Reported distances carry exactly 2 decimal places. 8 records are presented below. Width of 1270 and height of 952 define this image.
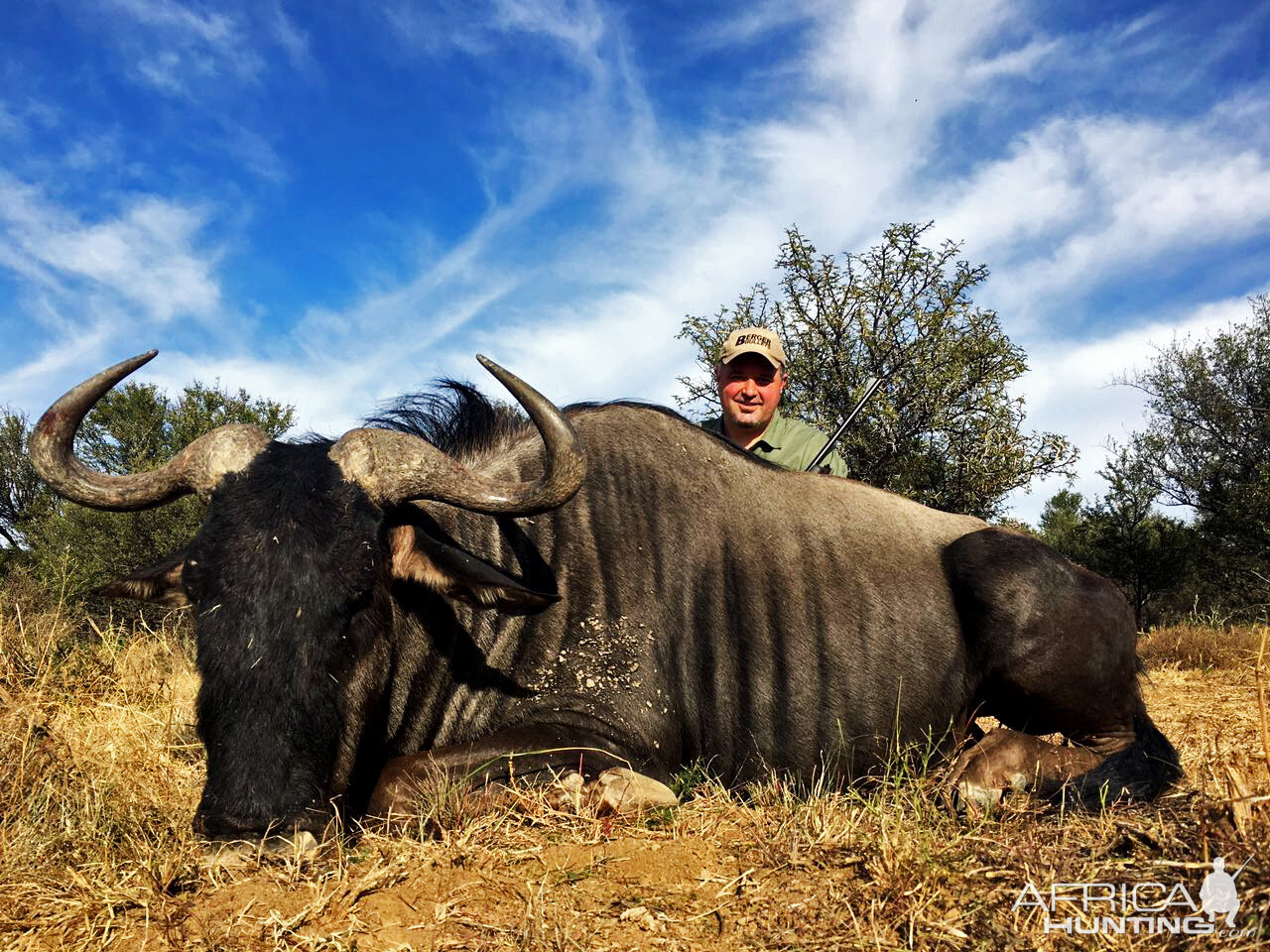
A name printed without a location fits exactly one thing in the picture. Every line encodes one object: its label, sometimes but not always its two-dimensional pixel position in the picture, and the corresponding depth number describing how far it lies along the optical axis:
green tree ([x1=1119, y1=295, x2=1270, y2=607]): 14.95
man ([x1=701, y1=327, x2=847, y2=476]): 6.99
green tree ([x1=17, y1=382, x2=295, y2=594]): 10.08
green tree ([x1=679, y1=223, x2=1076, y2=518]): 10.81
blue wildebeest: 3.01
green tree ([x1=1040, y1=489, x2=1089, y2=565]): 18.55
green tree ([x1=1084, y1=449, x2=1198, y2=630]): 16.53
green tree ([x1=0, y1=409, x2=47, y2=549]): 14.69
